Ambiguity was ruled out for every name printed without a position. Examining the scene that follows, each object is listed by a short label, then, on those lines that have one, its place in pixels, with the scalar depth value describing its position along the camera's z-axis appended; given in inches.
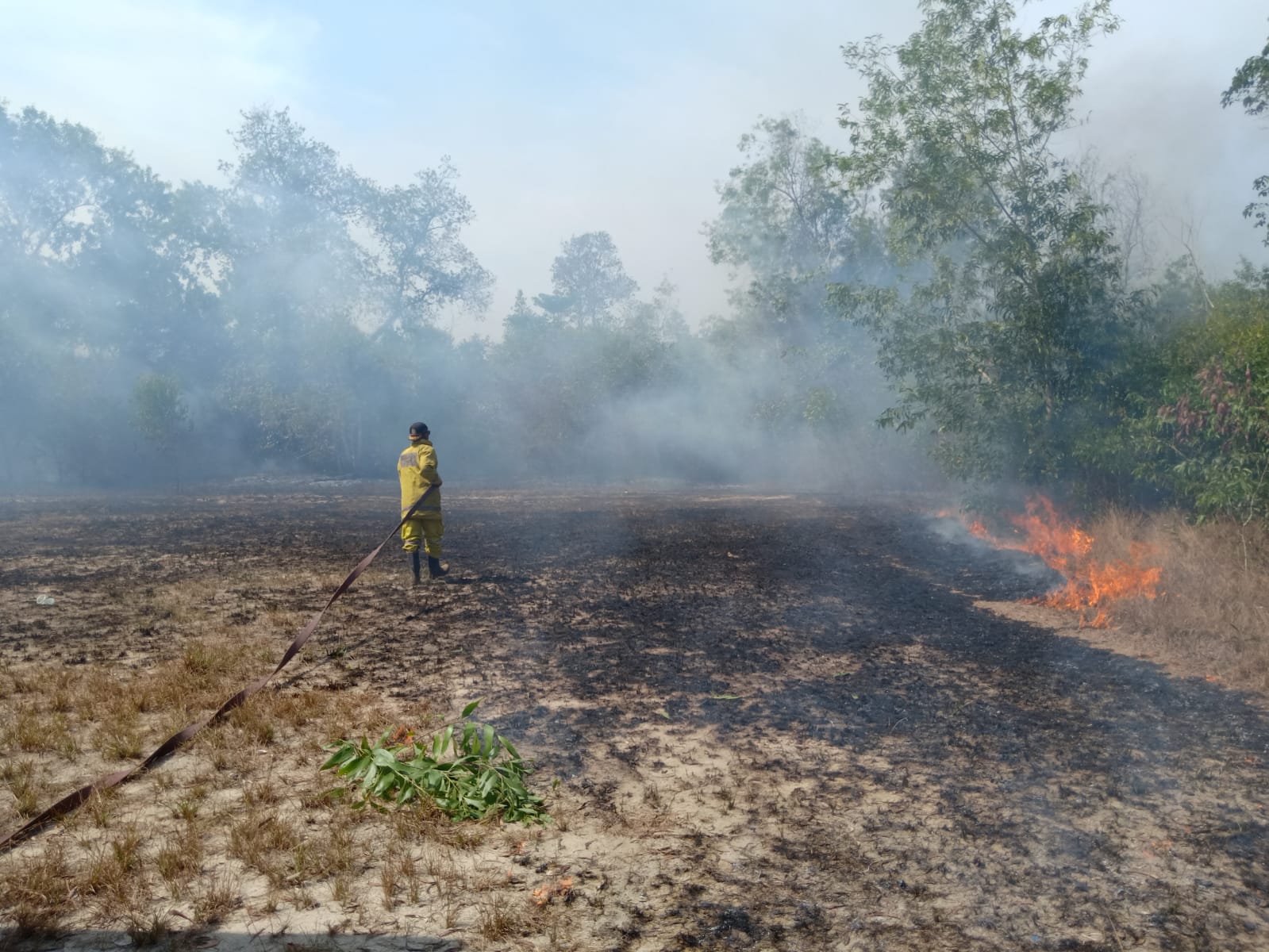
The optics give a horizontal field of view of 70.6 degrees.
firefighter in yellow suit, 399.9
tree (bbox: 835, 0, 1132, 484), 554.9
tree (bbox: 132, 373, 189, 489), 1238.9
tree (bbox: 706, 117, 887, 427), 1240.2
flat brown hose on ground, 150.6
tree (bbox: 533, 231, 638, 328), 2746.1
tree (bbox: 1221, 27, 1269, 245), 563.2
